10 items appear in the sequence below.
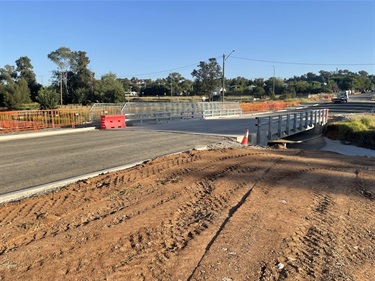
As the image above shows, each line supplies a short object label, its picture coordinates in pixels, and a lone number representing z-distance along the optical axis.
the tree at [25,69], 113.00
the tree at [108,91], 86.46
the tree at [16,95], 72.44
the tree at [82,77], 96.94
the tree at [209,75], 100.81
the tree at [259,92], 121.25
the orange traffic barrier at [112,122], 22.36
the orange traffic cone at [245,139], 16.70
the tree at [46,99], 49.00
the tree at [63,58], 102.12
